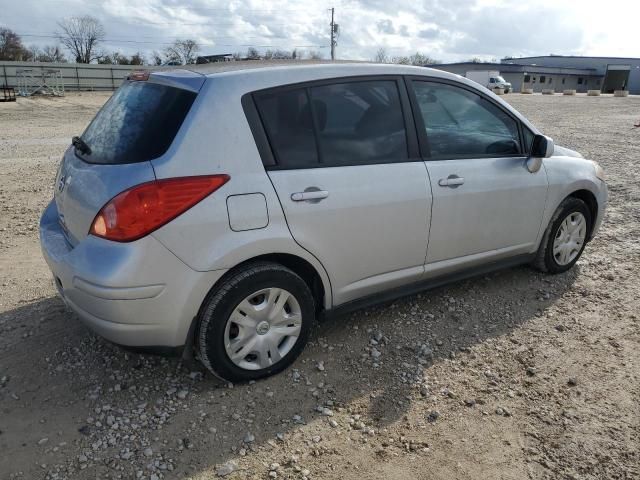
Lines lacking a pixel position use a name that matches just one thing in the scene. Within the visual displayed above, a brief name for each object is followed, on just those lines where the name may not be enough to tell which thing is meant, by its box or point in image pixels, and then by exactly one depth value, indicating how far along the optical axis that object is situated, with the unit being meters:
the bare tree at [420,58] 79.07
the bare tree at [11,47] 60.72
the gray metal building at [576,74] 78.25
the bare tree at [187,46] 61.03
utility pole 67.19
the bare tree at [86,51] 70.69
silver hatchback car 2.61
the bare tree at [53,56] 62.64
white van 55.53
